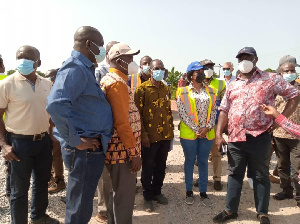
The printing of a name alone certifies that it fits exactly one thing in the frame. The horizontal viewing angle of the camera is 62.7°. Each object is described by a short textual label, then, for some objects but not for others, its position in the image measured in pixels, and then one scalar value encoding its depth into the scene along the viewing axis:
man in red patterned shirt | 3.07
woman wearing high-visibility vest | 3.81
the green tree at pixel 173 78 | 26.18
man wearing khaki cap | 2.34
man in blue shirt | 1.97
